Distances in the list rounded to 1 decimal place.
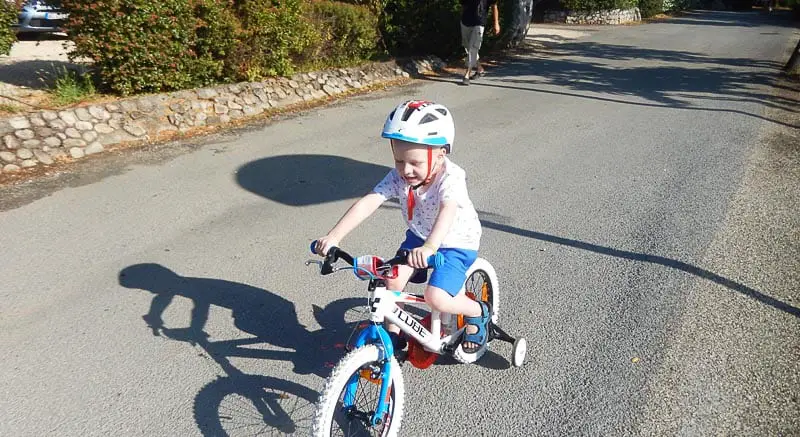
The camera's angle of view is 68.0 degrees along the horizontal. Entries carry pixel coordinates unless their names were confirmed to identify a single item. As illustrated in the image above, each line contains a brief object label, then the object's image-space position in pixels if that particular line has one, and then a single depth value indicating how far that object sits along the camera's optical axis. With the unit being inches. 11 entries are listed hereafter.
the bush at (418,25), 526.3
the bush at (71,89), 295.6
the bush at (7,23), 279.4
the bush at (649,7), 1224.2
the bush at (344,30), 446.0
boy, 107.7
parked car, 475.8
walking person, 463.8
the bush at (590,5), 1032.2
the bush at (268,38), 361.4
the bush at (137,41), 290.7
